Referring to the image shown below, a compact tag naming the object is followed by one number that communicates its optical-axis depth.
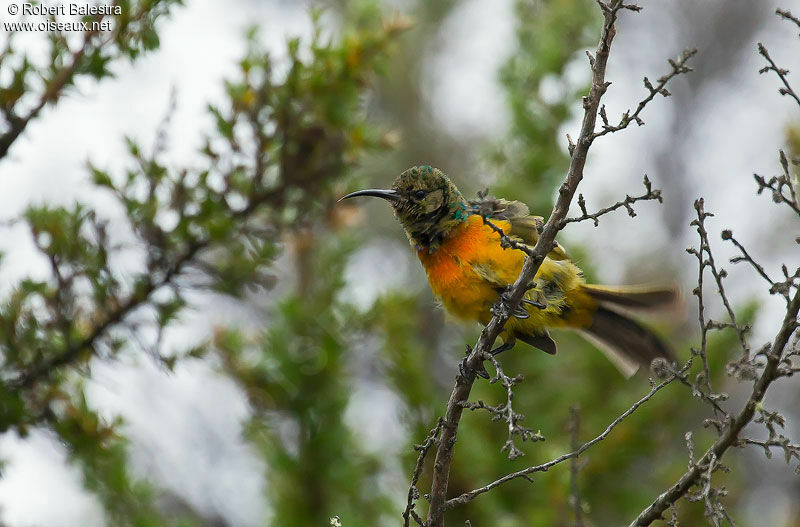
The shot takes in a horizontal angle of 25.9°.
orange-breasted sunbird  7.89
